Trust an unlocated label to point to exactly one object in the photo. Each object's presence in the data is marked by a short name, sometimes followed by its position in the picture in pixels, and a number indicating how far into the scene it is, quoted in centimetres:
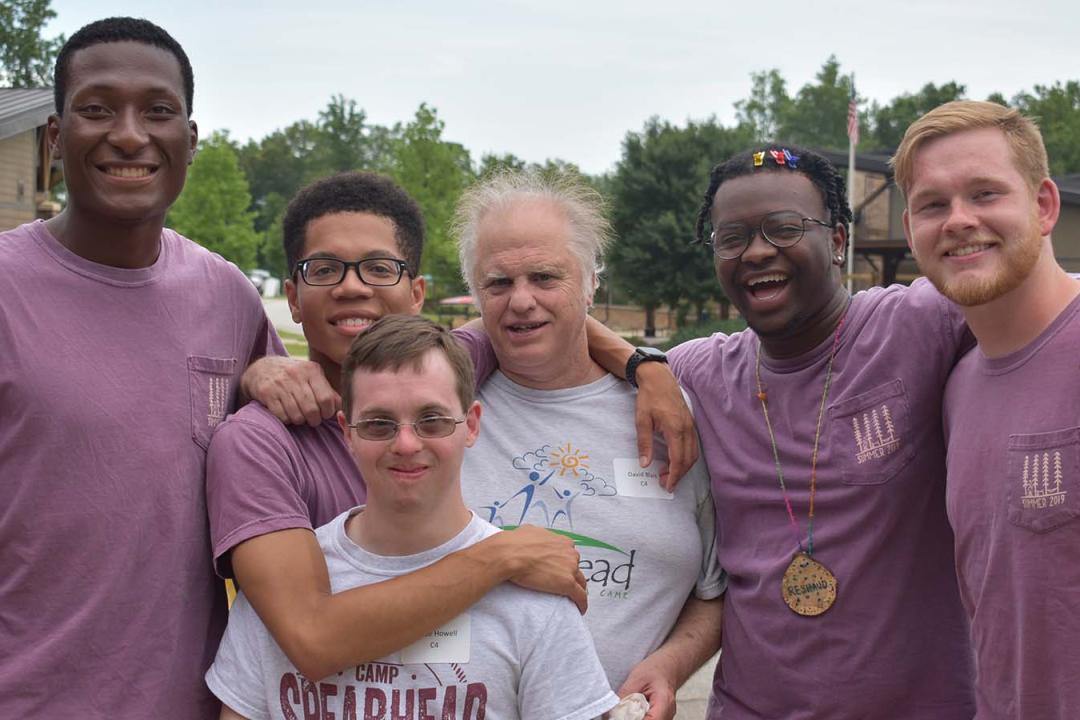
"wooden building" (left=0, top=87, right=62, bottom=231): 1919
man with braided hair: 311
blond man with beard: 258
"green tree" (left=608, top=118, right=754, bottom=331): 3822
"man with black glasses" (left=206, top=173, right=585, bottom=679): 254
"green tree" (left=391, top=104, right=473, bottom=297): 3541
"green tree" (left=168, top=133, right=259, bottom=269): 4331
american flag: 3009
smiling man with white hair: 327
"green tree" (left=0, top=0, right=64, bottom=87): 6500
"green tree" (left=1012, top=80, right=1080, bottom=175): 6394
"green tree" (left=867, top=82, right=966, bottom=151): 7138
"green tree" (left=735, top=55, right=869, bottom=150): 11038
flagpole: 3081
